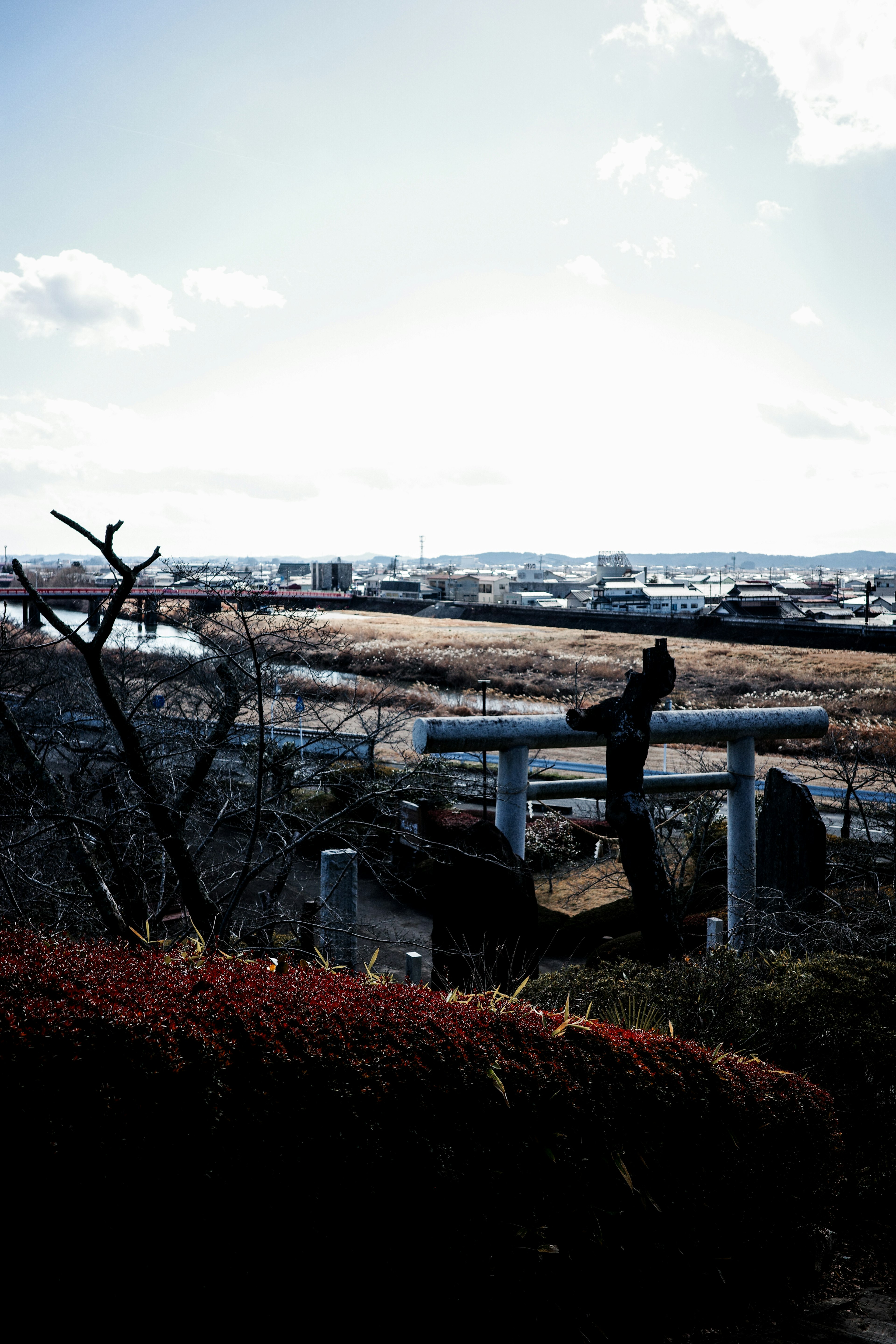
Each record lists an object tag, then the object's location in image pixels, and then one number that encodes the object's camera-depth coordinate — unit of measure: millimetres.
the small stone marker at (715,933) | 8094
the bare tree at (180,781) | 5484
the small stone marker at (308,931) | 6531
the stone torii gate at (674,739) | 7820
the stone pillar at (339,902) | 6902
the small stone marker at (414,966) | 6543
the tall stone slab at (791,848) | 8422
